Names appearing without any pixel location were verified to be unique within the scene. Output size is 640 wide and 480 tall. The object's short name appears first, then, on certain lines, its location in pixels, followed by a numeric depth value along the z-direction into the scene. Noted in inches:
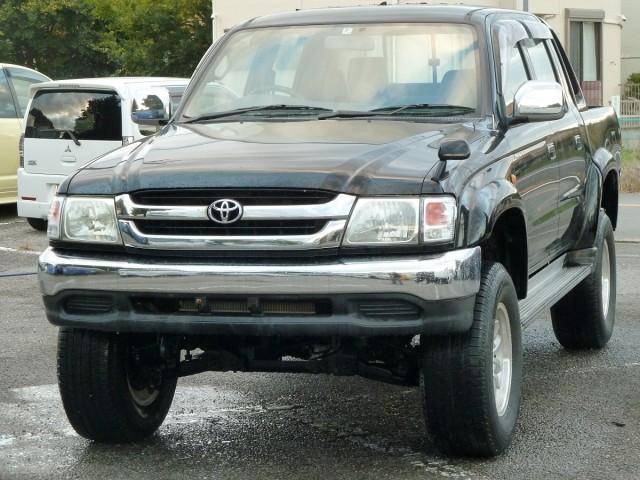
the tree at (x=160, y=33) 1535.4
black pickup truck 195.2
